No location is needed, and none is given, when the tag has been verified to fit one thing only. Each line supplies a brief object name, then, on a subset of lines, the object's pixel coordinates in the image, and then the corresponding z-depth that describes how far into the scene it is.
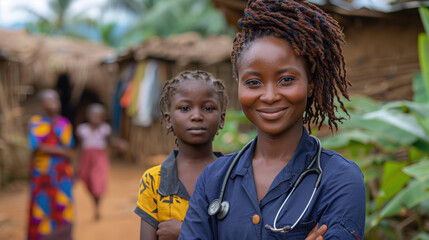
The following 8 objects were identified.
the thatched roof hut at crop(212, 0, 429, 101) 4.91
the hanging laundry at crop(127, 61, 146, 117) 10.95
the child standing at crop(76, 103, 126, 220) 7.55
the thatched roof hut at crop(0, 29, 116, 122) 11.06
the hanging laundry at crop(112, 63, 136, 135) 11.49
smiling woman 1.18
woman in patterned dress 5.39
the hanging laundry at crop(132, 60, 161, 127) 10.73
